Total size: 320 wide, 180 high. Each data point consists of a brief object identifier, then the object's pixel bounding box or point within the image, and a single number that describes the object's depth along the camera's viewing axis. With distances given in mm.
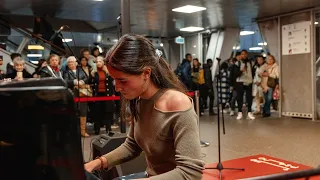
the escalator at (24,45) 9438
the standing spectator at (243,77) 9305
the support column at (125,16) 4164
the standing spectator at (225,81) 9758
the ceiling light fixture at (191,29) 12422
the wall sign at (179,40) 13518
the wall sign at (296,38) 8477
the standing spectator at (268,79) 9016
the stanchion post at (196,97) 5696
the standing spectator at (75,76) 6211
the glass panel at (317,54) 8438
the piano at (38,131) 747
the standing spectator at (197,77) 10203
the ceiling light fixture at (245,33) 13716
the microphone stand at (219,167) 4012
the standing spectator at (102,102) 6828
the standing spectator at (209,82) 10273
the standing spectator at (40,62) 7398
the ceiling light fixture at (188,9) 8633
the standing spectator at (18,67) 6225
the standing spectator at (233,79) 9391
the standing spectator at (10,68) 7086
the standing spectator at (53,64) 5484
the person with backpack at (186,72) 9992
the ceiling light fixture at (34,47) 9806
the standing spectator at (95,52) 8350
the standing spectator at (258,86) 9250
